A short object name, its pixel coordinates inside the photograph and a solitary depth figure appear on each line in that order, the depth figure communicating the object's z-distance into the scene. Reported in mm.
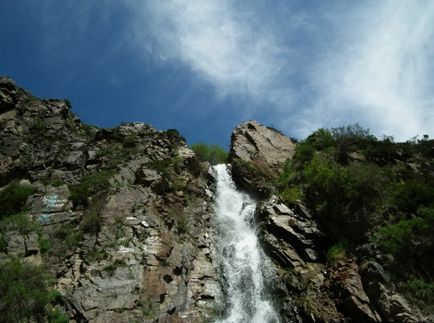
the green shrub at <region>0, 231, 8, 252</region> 20375
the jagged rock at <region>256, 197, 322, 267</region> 22766
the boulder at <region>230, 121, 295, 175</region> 37500
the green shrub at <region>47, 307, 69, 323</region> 16969
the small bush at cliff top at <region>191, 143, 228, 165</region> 44531
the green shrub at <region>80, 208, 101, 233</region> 22172
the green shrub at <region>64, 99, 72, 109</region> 37728
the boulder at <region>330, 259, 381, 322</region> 17409
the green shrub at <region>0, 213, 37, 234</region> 22031
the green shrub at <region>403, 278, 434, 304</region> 16500
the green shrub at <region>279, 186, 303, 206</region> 26169
